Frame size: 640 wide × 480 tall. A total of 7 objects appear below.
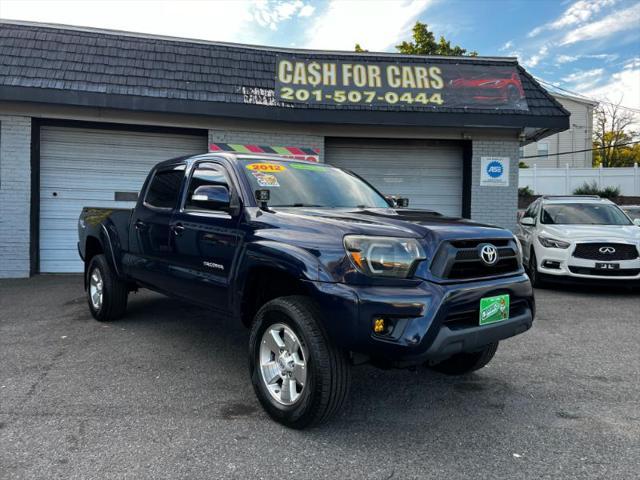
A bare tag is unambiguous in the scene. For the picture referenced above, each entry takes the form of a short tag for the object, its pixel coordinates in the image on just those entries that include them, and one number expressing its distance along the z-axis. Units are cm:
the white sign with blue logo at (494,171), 1076
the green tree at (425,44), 2669
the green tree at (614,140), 4672
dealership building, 929
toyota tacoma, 290
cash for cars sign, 1006
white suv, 787
